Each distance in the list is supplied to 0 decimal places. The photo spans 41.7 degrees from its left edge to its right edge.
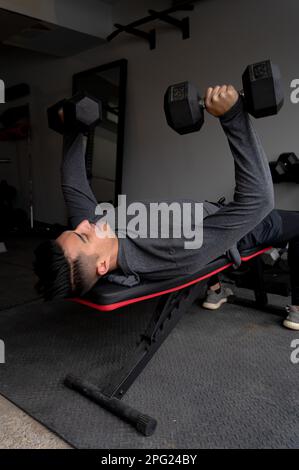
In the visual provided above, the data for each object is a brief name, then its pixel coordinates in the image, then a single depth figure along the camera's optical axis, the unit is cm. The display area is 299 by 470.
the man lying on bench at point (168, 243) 114
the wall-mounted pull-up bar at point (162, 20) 303
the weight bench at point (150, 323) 117
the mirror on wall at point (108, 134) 374
